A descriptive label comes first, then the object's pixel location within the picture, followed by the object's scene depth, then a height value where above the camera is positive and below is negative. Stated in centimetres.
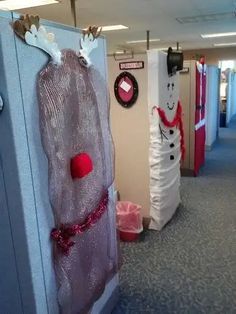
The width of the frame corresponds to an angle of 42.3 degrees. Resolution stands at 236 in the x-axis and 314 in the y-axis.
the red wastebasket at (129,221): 274 -119
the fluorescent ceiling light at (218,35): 819 +126
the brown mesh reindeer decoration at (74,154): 119 -30
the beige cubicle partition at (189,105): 415 -30
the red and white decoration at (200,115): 429 -47
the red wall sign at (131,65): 263 +18
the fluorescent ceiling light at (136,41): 931 +138
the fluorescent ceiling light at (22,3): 452 +132
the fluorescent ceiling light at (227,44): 1069 +129
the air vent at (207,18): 579 +126
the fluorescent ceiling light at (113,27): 685 +134
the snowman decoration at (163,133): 264 -44
